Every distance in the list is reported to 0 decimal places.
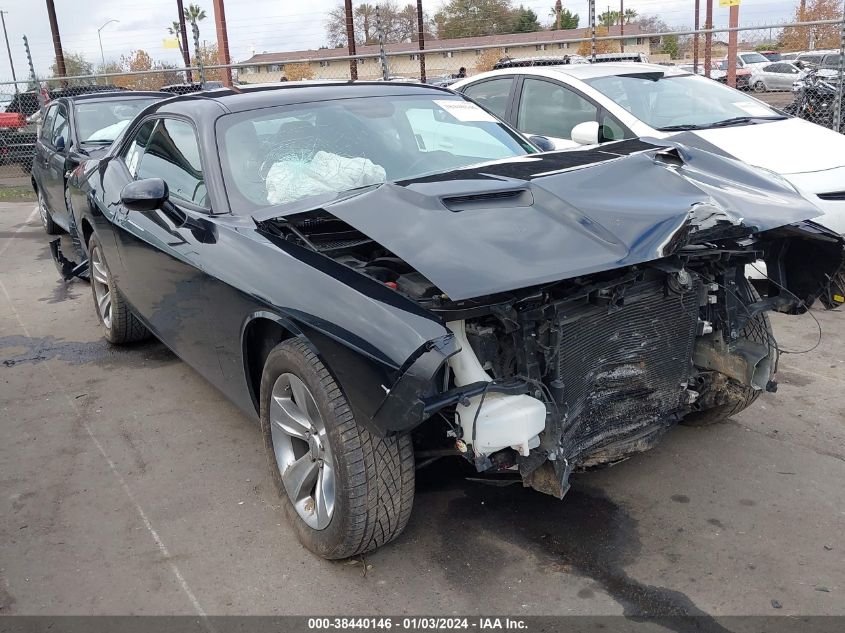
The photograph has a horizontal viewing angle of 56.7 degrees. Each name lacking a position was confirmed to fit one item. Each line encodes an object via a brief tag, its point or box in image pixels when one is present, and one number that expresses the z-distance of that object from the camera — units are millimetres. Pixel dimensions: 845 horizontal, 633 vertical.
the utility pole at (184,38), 26734
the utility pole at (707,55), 20419
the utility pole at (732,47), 19062
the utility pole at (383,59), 11789
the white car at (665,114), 5949
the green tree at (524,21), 66250
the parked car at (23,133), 14898
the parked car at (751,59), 32806
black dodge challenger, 2508
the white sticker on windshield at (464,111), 4289
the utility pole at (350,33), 18686
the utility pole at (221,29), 21848
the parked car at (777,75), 27262
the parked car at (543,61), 11367
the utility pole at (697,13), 39788
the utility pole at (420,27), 21125
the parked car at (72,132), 8039
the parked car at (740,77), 23577
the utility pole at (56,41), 24597
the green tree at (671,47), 55819
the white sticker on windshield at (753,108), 7066
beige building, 44062
